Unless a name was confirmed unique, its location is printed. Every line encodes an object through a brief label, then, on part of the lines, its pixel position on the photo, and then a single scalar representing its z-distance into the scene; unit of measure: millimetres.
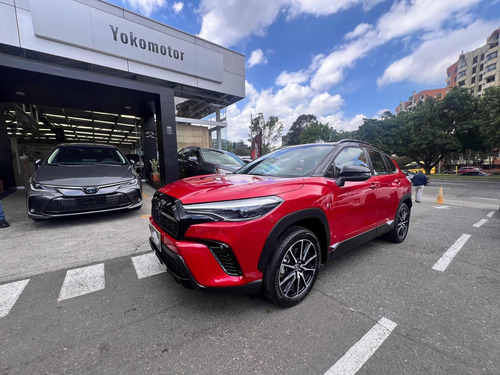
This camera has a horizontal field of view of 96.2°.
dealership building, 6949
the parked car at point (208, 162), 6730
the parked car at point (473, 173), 31844
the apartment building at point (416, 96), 64812
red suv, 1729
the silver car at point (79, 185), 3779
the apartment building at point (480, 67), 43719
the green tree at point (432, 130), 22694
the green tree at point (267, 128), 34719
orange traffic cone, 8205
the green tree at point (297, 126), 67125
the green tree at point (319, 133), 47094
